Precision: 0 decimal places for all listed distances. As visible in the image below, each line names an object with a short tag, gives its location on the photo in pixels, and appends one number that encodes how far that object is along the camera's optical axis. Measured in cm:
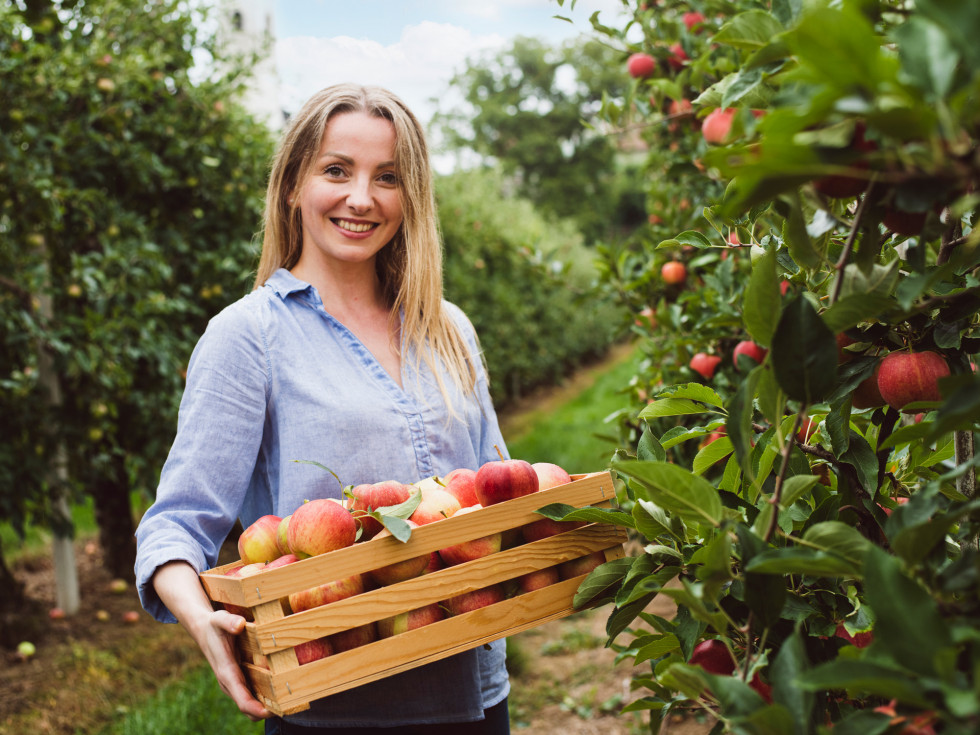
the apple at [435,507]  122
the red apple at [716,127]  169
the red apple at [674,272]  281
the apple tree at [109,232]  342
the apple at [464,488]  133
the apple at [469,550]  117
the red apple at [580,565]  122
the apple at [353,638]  110
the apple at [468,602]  115
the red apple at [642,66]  249
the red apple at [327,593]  110
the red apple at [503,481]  121
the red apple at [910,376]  83
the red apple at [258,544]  123
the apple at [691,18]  243
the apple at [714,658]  93
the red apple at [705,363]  221
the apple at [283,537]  122
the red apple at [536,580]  120
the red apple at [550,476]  134
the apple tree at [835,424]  48
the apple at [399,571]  112
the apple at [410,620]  112
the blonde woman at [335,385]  134
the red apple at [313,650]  105
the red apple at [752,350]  174
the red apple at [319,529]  113
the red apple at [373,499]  120
